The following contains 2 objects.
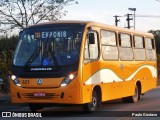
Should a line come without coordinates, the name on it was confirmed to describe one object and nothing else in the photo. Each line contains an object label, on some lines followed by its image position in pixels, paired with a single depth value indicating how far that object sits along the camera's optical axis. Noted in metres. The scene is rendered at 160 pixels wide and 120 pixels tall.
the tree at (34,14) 33.69
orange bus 14.39
